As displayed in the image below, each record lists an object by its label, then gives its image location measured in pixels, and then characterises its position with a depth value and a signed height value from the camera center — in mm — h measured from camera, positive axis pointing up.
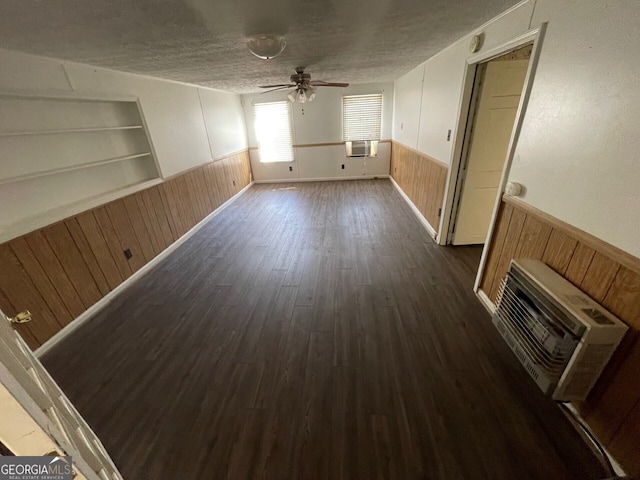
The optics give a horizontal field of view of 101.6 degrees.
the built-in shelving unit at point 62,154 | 2008 -181
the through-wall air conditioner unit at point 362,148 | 6457 -694
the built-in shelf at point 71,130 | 1945 +25
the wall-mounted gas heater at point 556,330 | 1217 -1075
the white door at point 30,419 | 476 -512
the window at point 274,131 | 6375 -209
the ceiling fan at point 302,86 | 3428 +426
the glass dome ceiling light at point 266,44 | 1991 +554
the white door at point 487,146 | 2541 -350
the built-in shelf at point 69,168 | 1925 -278
